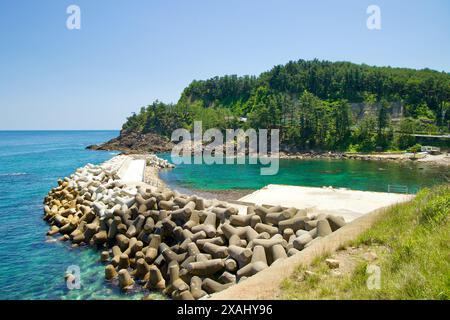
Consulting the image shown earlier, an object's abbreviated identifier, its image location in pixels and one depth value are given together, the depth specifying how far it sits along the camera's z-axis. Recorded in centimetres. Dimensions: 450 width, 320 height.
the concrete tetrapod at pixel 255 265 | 1159
